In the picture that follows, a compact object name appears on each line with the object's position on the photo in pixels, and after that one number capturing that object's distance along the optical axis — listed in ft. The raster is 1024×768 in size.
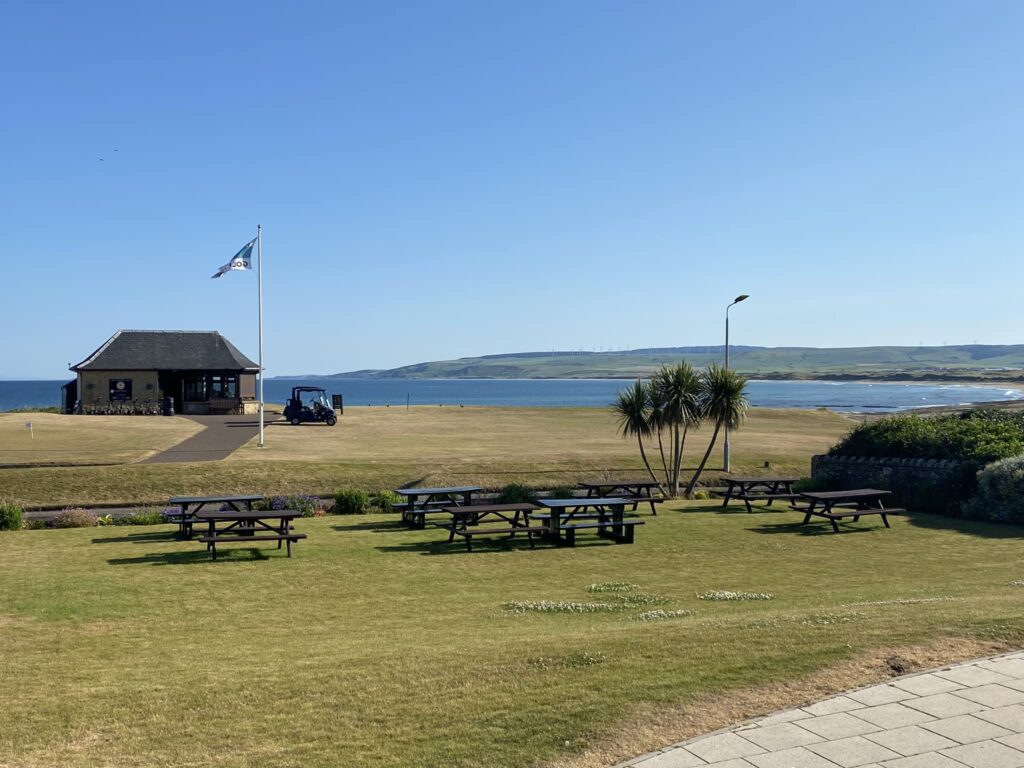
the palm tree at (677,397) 87.10
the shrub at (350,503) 73.77
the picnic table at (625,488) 71.92
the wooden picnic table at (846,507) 65.21
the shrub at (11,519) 64.39
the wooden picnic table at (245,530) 52.05
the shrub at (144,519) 67.15
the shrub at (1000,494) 65.36
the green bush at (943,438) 74.02
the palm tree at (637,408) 88.28
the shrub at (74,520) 66.08
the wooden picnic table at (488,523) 57.57
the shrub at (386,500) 74.59
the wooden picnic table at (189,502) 58.85
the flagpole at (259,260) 112.98
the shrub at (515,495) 79.44
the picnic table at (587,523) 58.13
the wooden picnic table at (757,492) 75.70
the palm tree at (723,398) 86.38
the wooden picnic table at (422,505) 65.46
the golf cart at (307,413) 158.61
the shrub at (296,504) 72.13
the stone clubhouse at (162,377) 183.52
